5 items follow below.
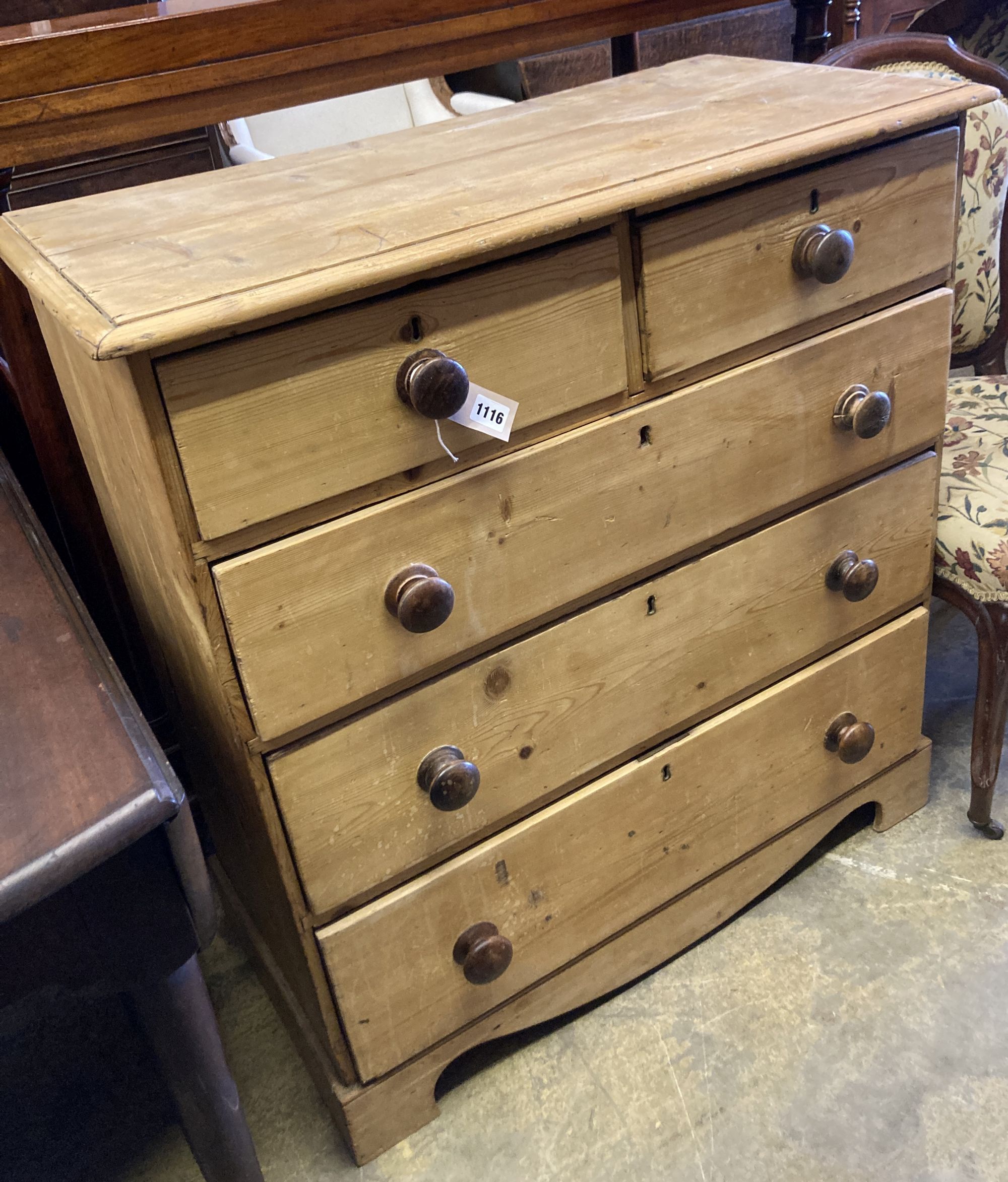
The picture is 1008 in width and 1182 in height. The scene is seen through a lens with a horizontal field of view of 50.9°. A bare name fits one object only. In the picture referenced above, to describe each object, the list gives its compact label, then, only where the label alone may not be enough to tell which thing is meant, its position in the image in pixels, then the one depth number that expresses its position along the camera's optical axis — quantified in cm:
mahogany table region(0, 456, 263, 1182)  65
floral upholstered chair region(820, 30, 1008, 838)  134
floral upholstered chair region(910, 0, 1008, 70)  195
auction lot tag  89
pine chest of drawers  84
